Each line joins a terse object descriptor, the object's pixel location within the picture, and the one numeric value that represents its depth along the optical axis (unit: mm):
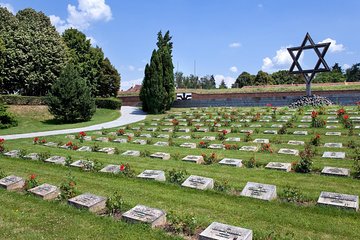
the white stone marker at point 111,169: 9196
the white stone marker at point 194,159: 10445
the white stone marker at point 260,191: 6577
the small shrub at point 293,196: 6559
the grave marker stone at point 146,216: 5414
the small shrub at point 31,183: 7746
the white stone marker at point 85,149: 13320
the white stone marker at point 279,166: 8967
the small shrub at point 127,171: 8820
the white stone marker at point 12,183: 8020
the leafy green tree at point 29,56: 32031
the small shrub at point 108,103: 36250
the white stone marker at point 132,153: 11875
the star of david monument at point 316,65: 25203
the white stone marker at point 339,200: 5855
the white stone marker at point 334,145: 11686
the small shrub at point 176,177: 7996
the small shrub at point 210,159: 10136
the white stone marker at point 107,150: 12642
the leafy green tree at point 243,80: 84625
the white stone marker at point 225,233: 4578
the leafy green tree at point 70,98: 26250
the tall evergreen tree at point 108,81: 47250
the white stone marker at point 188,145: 13344
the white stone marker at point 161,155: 11156
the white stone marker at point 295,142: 12667
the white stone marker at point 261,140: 13441
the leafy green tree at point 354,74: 70825
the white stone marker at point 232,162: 9736
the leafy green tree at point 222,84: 96581
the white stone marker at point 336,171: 8078
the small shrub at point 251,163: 9587
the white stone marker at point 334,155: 10000
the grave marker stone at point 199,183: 7416
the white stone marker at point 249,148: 11977
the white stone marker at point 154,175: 8305
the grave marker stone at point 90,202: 6242
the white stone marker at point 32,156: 11658
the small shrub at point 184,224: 5204
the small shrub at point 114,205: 6066
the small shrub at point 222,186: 7297
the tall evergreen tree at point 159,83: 30750
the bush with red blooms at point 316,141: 12180
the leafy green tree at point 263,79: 74512
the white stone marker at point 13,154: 12273
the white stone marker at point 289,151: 11048
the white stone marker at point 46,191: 7098
